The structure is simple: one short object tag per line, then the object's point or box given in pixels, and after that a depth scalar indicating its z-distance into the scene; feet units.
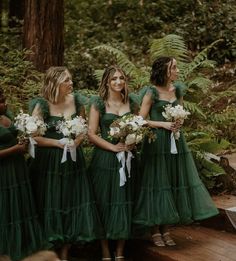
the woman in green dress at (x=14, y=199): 18.37
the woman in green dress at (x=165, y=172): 19.86
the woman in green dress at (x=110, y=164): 19.52
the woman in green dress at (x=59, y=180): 19.17
